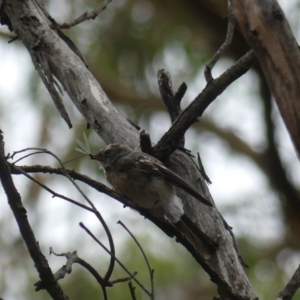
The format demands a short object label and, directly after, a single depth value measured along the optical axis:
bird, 6.95
